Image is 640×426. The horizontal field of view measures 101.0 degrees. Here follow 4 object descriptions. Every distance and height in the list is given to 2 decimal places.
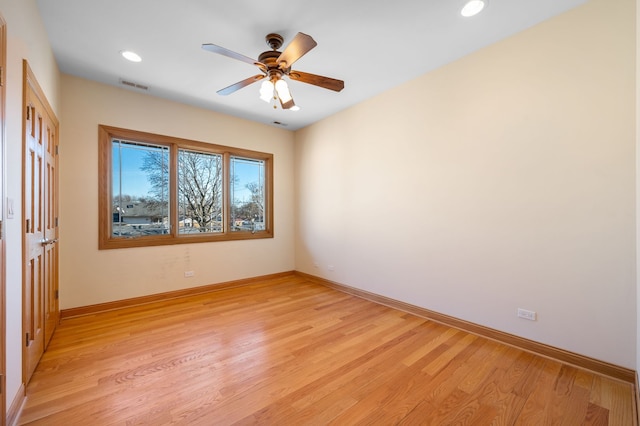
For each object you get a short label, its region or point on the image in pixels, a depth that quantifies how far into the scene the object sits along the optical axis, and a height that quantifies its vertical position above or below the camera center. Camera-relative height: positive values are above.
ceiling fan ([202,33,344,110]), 2.33 +1.28
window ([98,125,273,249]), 3.50 +0.34
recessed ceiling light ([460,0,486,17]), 2.05 +1.64
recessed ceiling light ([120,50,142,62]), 2.70 +1.64
